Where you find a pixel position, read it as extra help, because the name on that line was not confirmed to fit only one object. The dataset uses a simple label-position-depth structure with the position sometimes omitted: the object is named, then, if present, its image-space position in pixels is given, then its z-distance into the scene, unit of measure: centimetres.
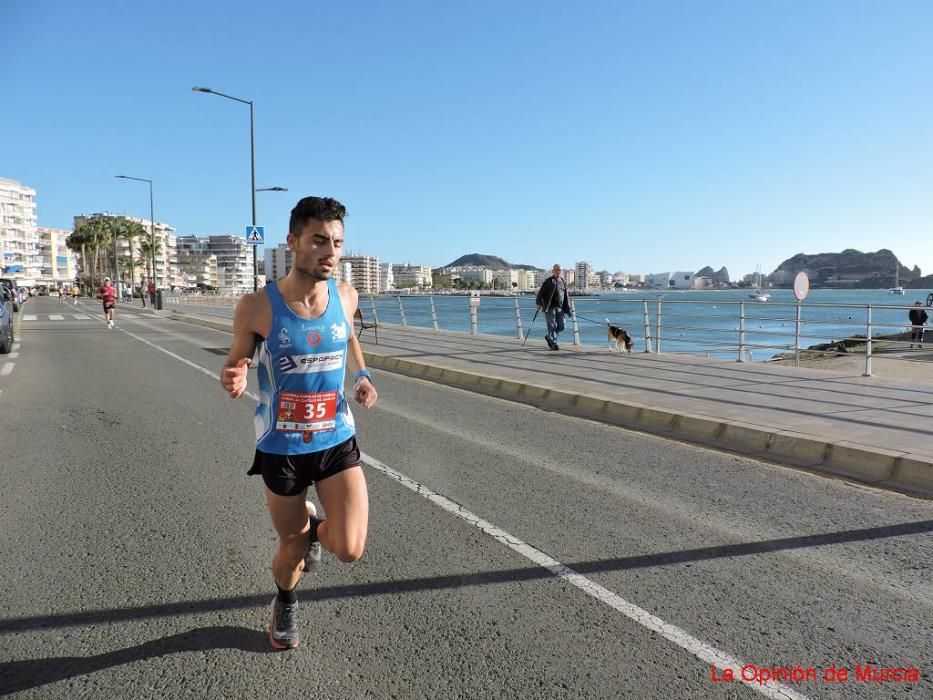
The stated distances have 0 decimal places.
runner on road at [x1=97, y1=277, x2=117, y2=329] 2717
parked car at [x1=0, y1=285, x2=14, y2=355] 1715
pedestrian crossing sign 2556
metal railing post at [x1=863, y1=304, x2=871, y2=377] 1132
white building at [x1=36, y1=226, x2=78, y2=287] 16080
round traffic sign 1495
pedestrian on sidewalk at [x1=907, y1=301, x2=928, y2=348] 2388
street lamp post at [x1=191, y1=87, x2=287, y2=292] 2734
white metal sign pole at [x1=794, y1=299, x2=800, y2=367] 1315
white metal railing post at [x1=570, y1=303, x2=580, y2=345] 1702
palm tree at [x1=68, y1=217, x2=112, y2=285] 8928
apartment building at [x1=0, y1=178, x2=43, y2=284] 12738
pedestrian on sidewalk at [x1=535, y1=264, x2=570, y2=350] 1571
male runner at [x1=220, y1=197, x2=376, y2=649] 281
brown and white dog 1581
